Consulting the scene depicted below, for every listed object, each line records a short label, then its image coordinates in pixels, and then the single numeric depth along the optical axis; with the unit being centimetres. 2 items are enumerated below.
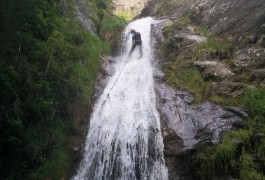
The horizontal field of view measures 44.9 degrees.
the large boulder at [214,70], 1369
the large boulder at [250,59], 1318
